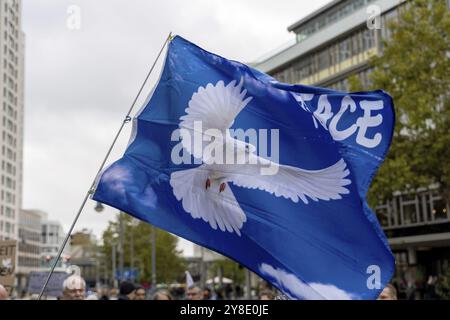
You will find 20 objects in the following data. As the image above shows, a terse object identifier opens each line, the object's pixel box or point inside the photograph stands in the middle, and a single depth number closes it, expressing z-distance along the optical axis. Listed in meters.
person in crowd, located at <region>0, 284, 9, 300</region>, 5.80
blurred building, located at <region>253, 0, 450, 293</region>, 46.91
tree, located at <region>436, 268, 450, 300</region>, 24.33
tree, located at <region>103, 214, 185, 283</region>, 76.56
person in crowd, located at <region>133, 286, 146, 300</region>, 10.50
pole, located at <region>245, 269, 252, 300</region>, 46.58
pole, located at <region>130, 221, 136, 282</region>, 68.86
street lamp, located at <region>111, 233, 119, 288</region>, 73.12
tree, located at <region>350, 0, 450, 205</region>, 28.11
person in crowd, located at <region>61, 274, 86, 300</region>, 8.34
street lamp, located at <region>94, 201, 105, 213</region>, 33.03
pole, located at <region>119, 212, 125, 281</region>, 48.51
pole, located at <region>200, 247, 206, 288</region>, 62.72
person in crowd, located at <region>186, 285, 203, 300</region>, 11.71
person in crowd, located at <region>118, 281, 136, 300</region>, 10.39
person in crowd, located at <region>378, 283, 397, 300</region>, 7.12
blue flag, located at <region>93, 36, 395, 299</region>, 6.27
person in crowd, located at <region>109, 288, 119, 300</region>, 25.30
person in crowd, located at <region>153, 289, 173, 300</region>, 8.62
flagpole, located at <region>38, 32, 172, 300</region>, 4.92
